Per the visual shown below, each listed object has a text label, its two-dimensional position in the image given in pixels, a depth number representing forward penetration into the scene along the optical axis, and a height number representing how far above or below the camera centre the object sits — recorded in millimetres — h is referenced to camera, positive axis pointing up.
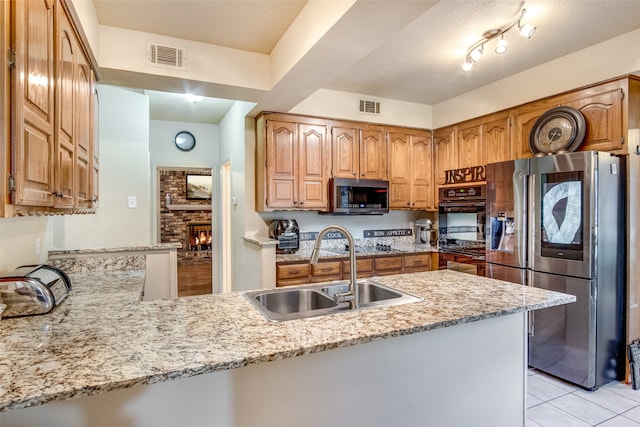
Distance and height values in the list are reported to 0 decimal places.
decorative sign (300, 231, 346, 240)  4012 -258
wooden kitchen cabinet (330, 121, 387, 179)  3764 +692
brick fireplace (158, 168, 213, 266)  8227 -168
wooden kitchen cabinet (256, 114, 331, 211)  3473 +509
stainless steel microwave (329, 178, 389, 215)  3672 +182
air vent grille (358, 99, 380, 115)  3879 +1192
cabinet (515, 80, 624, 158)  2568 +785
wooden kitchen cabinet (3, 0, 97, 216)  1008 +371
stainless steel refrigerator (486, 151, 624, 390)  2521 -323
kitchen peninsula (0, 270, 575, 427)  975 -498
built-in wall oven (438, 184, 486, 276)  3357 -155
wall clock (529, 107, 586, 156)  2767 +677
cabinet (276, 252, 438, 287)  3281 -555
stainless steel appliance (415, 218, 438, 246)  4457 -245
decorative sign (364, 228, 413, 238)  4363 -250
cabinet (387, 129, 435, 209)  4070 +515
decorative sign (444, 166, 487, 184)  3498 +406
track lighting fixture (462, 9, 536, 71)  2229 +1237
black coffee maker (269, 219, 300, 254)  3600 -235
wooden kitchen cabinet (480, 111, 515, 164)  3396 +760
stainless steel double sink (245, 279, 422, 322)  1751 -426
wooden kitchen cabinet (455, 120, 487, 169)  3697 +742
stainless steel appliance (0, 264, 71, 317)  1459 -350
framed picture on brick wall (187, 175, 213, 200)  8422 +629
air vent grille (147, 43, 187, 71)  2390 +1085
